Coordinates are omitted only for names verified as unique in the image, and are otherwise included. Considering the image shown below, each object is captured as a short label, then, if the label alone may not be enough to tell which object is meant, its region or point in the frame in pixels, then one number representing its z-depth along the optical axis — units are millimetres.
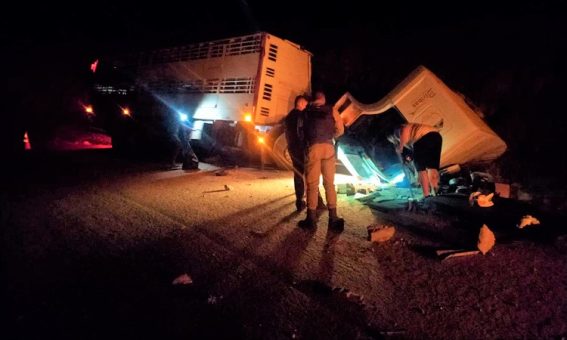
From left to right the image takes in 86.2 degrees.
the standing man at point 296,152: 4586
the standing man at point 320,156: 3803
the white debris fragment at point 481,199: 4582
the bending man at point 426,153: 4988
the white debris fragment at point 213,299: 2217
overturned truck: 5211
